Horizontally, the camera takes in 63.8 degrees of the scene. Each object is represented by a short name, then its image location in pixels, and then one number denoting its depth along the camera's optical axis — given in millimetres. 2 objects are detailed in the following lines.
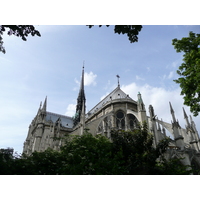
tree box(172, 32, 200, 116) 9109
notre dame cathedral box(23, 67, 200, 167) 22080
